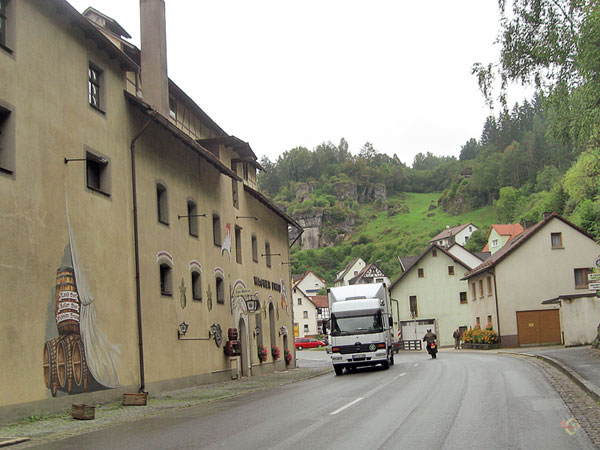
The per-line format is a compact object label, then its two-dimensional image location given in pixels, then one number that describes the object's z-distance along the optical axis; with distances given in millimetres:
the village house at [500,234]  114938
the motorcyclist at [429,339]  38212
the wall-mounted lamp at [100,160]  19353
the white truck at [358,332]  27844
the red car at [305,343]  87000
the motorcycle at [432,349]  37875
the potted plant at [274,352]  37906
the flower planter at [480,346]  48000
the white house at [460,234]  141250
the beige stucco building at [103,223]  15609
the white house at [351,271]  148875
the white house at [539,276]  48938
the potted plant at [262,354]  35281
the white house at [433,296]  68938
